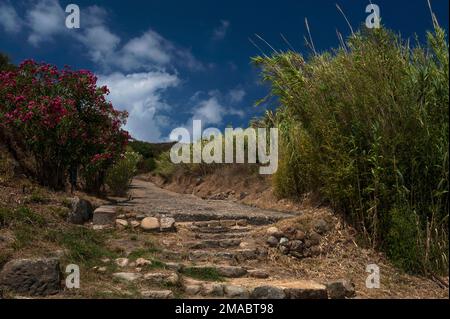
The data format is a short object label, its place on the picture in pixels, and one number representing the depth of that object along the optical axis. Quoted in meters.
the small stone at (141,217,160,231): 7.77
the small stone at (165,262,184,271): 6.20
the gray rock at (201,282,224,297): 5.52
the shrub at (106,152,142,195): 13.75
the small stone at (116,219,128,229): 7.83
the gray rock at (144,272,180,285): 5.66
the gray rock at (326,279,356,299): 5.52
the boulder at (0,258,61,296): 5.20
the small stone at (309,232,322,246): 7.19
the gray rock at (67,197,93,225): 7.80
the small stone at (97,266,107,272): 5.90
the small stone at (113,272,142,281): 5.72
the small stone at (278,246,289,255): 7.12
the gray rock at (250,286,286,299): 5.07
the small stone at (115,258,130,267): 6.20
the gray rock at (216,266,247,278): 6.25
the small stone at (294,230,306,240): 7.22
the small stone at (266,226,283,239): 7.33
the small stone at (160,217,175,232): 7.79
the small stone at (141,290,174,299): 5.25
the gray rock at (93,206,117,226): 8.05
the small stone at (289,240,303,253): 7.11
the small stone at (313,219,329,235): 7.32
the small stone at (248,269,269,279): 6.26
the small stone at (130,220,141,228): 7.84
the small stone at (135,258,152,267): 6.16
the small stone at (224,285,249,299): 5.36
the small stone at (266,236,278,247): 7.24
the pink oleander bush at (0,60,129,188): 9.09
